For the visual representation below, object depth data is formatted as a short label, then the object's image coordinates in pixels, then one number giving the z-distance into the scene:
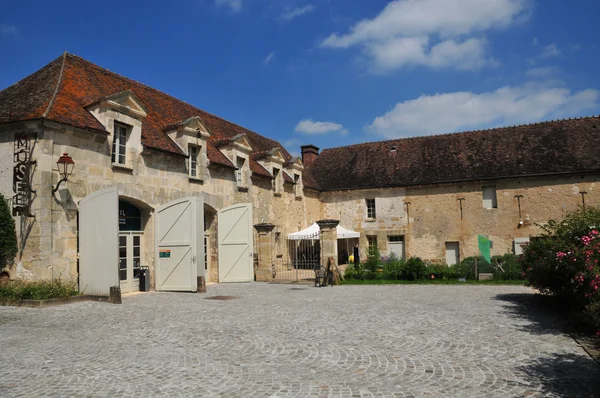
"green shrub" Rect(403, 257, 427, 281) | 16.08
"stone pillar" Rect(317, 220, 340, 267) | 15.62
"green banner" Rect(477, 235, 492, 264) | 17.29
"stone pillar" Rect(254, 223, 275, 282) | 17.30
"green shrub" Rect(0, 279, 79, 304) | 9.94
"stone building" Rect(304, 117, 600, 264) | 20.75
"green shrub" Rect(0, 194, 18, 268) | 10.31
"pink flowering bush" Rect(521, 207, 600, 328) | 6.72
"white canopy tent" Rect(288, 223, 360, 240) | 19.73
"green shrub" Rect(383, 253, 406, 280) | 16.38
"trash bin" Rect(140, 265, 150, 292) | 13.37
